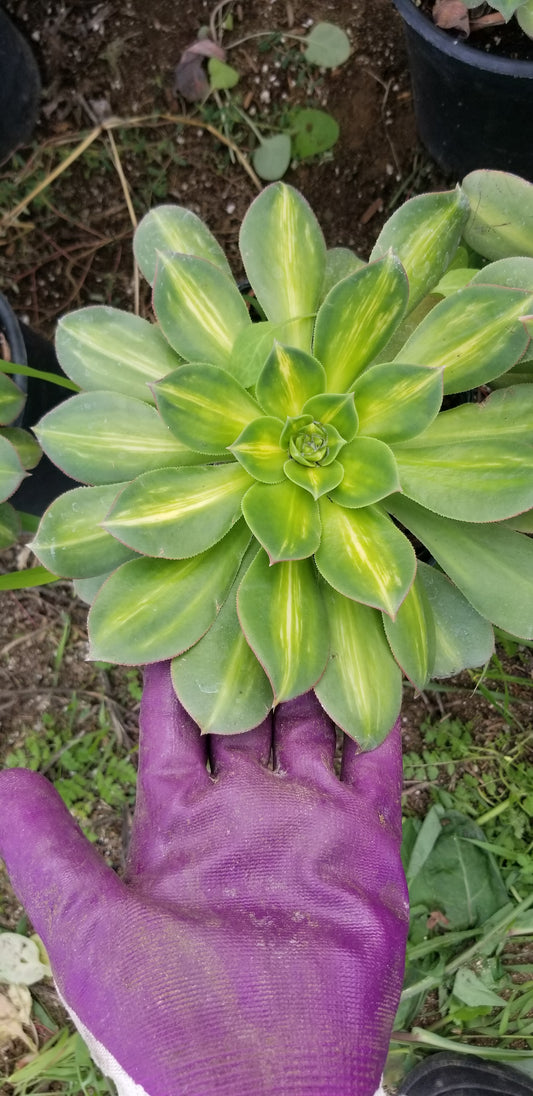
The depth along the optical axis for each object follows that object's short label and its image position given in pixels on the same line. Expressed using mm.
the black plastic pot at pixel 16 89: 514
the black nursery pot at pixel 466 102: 410
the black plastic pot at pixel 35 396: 447
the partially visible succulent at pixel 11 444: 376
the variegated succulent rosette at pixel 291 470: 302
